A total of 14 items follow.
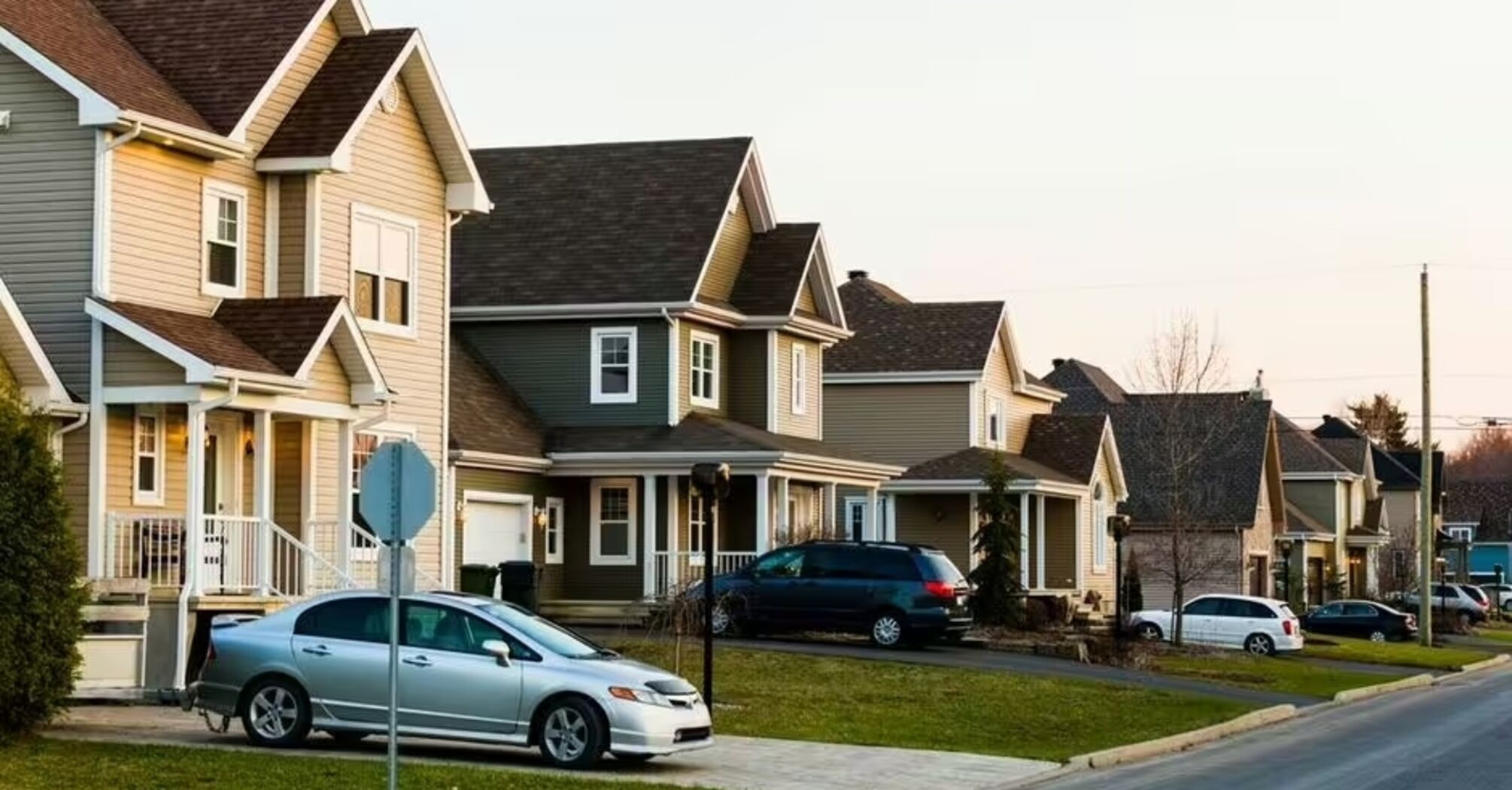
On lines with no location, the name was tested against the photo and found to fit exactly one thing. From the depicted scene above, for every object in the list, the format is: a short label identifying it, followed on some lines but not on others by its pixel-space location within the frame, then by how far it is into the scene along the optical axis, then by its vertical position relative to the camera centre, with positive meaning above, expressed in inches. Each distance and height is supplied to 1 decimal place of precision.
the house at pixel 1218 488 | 2564.0 +22.5
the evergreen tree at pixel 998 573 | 1854.1 -53.6
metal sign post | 626.2 +1.6
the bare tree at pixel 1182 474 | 2129.7 +35.5
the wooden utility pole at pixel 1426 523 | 2314.2 -15.7
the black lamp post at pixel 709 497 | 1013.8 +3.3
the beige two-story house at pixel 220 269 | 1075.9 +117.6
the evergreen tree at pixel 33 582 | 833.5 -29.6
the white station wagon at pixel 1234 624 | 2044.8 -105.2
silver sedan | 845.2 -66.5
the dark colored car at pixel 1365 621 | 2556.6 -126.3
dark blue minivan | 1537.9 -59.1
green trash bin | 1518.2 -48.8
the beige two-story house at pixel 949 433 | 2295.8 +73.7
